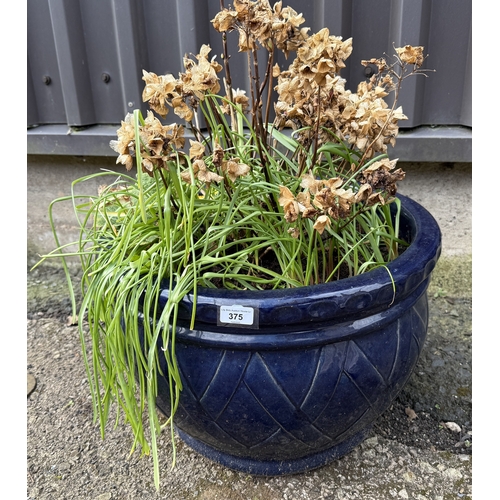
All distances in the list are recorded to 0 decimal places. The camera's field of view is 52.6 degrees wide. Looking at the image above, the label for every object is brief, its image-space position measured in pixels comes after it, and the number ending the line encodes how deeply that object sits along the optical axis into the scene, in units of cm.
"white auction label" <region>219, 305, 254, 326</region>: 89
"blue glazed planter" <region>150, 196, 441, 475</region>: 90
